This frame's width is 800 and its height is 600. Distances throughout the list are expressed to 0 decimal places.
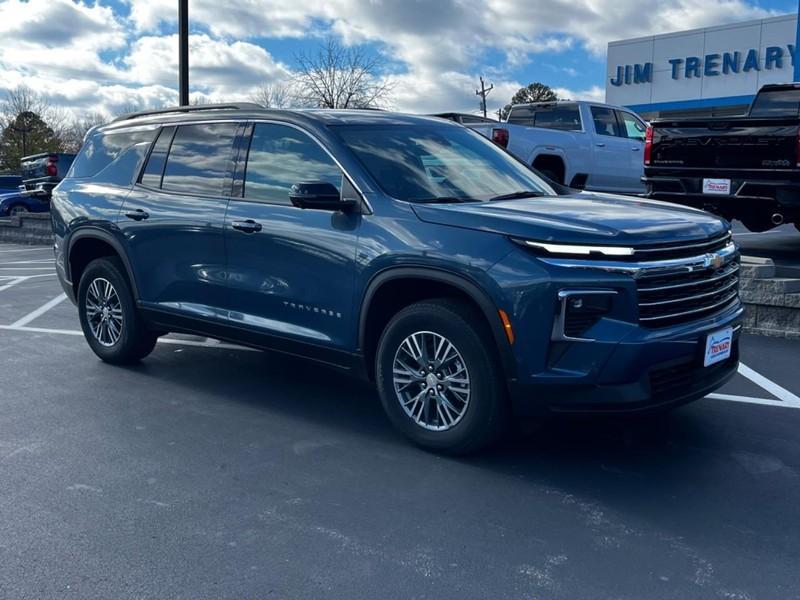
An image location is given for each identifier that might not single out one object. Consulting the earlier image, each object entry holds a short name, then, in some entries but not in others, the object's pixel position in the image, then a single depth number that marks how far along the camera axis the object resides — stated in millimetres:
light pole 14719
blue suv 4137
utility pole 71369
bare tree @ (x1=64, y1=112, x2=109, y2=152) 73944
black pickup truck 8828
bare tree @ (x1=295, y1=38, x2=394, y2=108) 38844
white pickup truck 13891
